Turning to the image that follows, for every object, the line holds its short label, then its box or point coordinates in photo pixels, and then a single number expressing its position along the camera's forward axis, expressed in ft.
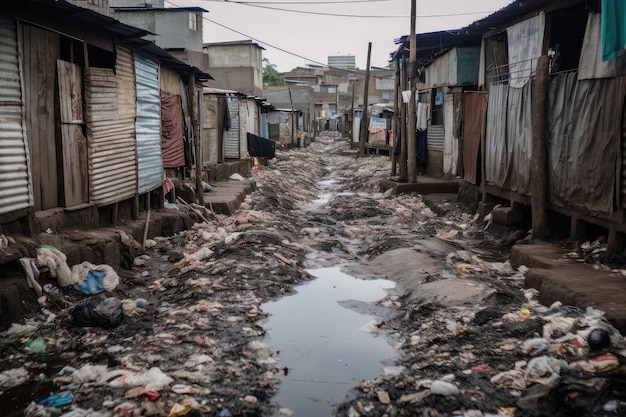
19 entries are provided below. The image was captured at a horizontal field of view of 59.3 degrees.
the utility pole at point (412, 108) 45.68
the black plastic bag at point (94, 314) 17.47
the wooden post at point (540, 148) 25.79
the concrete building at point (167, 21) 96.17
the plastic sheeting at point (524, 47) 28.86
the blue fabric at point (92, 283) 20.39
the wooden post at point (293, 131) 120.16
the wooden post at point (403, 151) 49.83
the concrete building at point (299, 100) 154.20
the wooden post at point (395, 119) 57.36
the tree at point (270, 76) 185.63
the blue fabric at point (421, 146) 56.18
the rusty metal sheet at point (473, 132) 36.97
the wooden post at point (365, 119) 85.64
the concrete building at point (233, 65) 119.65
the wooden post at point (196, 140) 37.78
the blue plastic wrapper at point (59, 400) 12.59
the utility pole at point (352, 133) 121.60
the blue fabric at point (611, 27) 19.61
